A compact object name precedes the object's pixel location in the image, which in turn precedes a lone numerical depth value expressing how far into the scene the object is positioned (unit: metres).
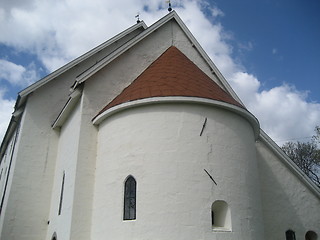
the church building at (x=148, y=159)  9.11
